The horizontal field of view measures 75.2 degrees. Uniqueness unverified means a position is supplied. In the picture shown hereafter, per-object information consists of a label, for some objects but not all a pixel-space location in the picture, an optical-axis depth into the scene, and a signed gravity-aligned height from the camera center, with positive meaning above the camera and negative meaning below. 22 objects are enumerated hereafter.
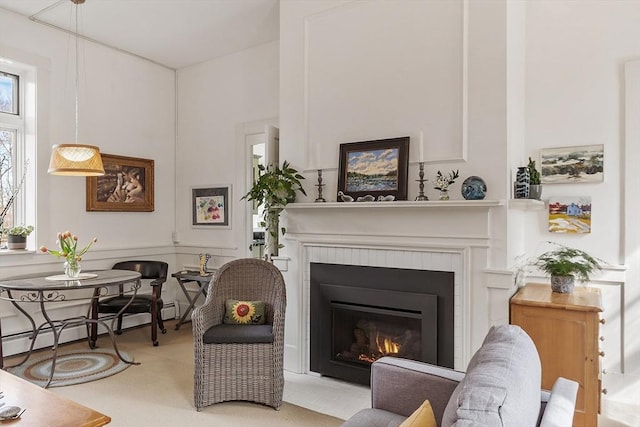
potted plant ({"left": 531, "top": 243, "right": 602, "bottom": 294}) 2.82 -0.39
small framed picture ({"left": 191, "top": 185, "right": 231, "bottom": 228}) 5.07 +0.03
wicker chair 2.90 -1.08
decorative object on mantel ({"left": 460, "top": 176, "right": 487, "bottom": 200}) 2.77 +0.15
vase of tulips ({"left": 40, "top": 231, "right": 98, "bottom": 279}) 3.55 -0.40
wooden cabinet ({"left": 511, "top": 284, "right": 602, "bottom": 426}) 2.45 -0.78
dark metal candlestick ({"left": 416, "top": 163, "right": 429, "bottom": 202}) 2.99 +0.18
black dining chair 4.25 -1.00
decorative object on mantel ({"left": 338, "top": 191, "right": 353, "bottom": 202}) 3.27 +0.10
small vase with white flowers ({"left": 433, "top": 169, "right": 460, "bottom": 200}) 2.89 +0.20
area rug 3.38 -1.41
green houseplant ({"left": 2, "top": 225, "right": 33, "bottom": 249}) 3.98 -0.28
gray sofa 1.08 -0.59
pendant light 3.36 +0.39
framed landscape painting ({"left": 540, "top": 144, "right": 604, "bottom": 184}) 3.14 +0.36
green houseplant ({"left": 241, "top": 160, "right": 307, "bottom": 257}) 3.48 +0.14
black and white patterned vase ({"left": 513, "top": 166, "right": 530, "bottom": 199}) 2.87 +0.18
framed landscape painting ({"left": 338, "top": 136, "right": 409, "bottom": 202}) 3.12 +0.32
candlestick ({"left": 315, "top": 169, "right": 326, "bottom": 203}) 3.45 +0.17
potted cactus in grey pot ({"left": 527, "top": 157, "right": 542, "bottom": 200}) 3.01 +0.21
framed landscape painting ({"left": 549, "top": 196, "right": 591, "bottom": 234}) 3.18 -0.03
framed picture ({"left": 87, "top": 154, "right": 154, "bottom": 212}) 4.71 +0.25
